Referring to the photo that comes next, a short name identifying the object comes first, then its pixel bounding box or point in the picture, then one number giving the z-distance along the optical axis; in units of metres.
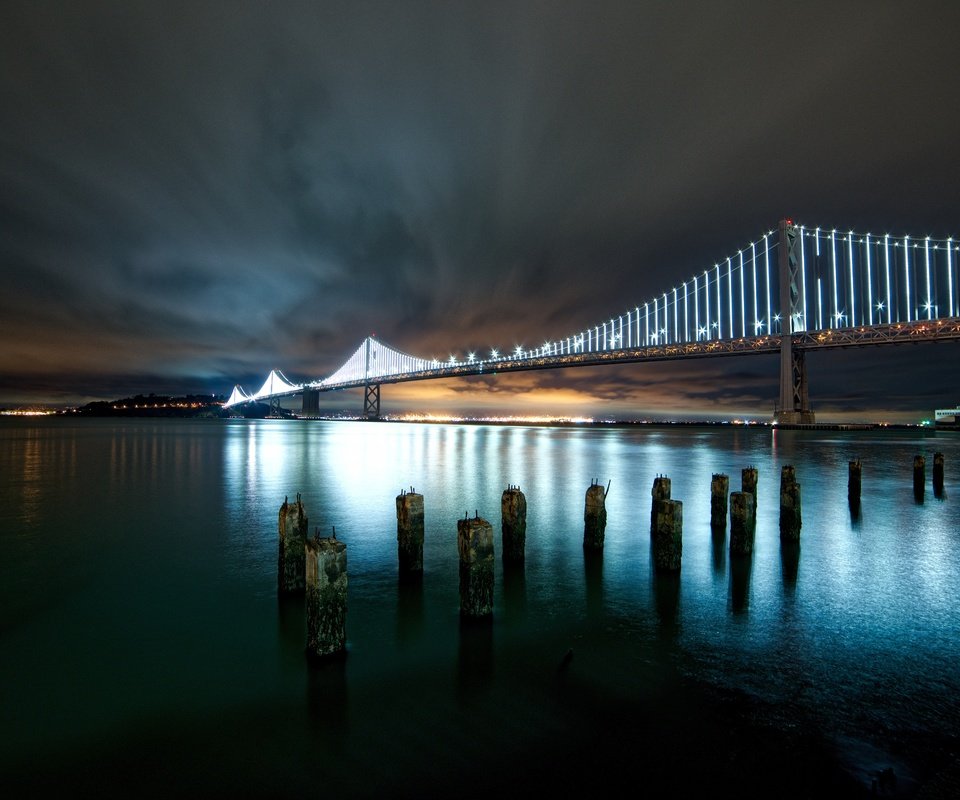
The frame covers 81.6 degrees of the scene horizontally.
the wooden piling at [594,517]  8.55
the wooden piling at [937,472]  15.91
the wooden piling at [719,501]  10.00
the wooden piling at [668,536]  7.16
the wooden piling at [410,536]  7.19
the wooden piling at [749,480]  9.95
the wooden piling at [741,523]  8.16
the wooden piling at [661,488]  10.13
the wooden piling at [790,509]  9.23
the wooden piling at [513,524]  7.72
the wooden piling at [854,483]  13.07
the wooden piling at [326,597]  4.53
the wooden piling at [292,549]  6.55
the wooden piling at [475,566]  5.30
